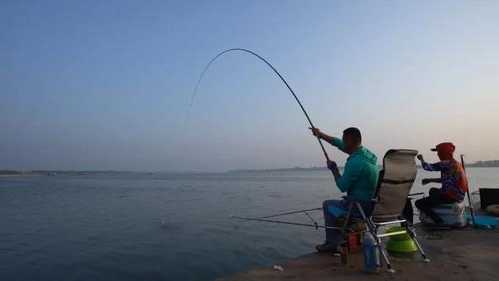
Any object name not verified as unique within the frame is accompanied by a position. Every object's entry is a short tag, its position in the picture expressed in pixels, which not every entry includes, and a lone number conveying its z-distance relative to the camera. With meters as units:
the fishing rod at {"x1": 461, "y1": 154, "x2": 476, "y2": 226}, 7.48
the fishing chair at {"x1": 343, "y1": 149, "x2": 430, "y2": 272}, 4.92
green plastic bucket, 5.48
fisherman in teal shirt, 5.18
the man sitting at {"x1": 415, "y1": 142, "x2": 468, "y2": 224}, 7.07
